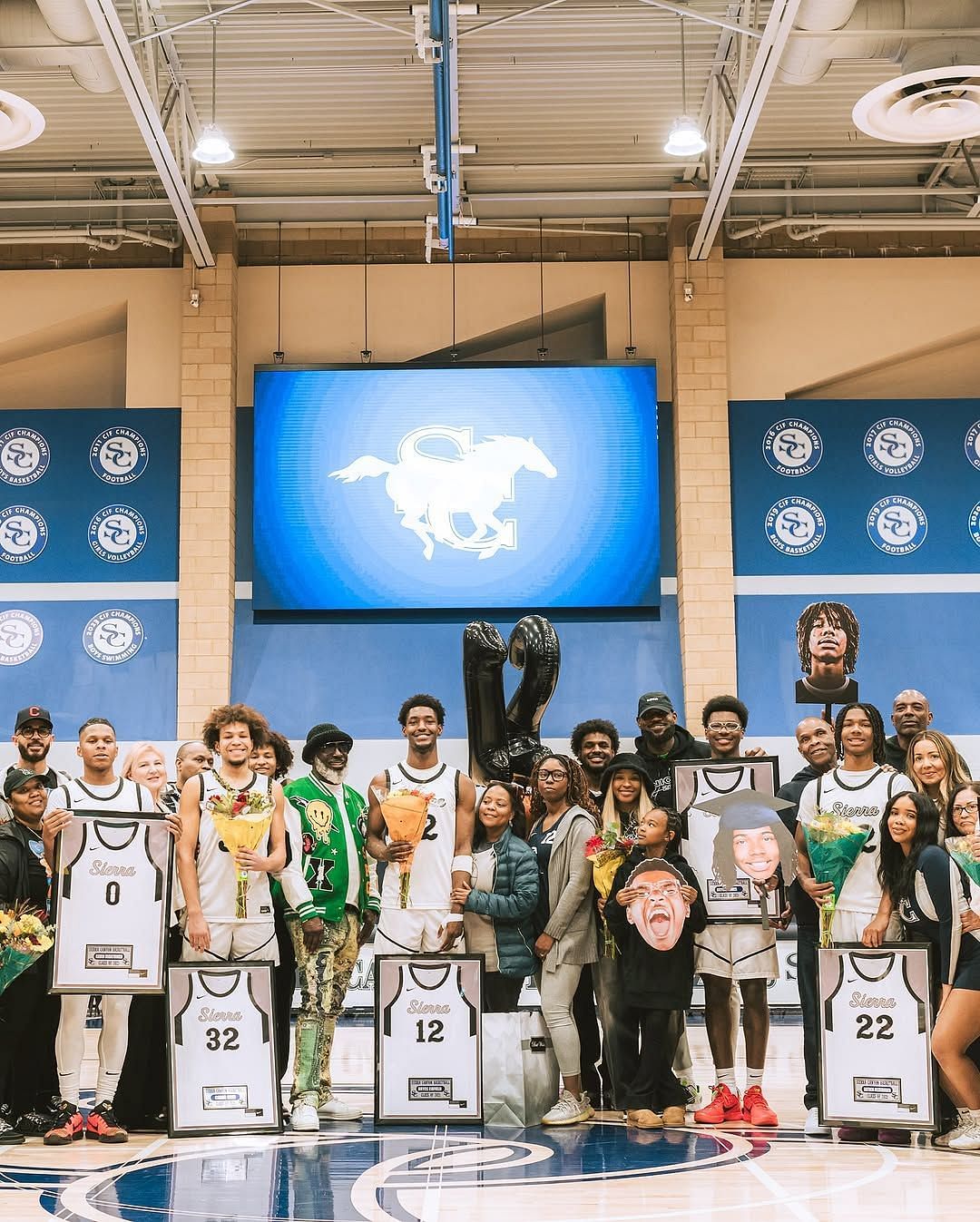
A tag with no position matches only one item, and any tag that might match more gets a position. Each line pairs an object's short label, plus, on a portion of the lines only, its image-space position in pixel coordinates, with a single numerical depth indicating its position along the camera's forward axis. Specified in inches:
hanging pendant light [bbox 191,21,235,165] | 418.3
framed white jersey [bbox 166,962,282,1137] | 226.1
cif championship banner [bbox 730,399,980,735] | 478.6
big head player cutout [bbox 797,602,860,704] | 392.8
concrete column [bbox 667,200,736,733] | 476.7
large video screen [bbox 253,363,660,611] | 485.1
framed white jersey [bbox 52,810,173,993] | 229.1
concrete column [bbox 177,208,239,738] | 474.3
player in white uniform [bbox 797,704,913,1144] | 230.4
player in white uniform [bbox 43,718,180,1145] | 227.9
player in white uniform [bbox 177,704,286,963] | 233.8
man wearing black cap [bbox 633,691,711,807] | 295.7
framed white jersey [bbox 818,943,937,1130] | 220.1
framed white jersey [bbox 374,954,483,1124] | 234.7
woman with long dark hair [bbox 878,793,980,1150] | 215.6
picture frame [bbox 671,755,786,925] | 244.4
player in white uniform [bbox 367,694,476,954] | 246.4
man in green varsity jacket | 240.1
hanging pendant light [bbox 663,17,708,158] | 408.2
